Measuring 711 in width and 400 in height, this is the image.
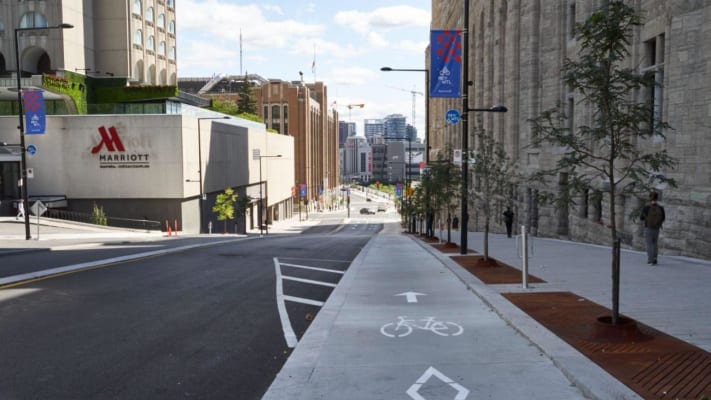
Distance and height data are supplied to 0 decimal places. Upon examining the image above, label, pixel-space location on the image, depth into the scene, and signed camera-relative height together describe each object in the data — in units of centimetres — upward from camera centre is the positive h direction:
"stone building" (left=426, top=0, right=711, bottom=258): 1791 +350
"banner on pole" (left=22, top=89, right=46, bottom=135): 4312 +391
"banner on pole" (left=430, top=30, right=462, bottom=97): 2098 +370
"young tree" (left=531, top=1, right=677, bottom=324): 873 +100
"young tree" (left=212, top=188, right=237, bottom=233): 6269 -439
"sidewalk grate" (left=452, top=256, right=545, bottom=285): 1438 -288
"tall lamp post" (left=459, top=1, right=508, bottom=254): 1948 +44
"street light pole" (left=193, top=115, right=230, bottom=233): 5630 -111
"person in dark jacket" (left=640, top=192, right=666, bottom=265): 1542 -152
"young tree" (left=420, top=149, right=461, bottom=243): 2524 -65
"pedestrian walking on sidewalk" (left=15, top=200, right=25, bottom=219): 4312 -325
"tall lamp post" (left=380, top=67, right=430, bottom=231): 2942 +361
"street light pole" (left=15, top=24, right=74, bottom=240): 3069 -11
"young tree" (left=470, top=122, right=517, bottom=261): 1878 -15
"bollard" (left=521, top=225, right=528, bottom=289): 1302 -208
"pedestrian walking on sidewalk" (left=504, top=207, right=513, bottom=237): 3334 -312
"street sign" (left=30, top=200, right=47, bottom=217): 3095 -223
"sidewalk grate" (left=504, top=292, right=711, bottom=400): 653 -249
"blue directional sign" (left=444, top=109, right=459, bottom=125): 2383 +198
